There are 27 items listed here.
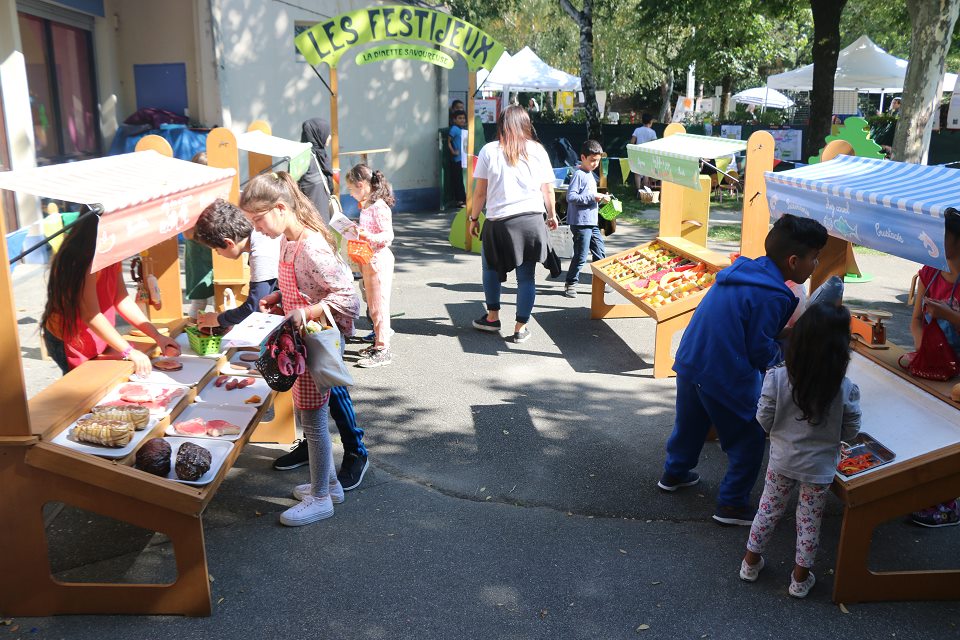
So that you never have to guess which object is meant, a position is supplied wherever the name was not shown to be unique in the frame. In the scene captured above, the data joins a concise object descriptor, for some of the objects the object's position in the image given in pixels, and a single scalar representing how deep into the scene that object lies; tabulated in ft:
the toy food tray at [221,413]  14.82
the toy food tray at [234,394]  15.72
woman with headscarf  27.53
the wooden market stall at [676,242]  20.21
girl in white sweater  11.48
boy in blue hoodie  13.53
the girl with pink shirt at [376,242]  23.20
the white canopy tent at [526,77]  79.77
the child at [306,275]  14.07
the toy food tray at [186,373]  15.34
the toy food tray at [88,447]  11.87
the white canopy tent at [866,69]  83.30
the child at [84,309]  13.41
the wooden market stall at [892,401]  12.12
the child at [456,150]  51.96
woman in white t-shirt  24.03
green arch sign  35.83
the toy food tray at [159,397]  13.79
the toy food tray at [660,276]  21.85
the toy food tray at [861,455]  12.91
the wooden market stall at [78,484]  11.28
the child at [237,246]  16.30
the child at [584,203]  29.68
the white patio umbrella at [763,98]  113.91
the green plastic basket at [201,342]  17.07
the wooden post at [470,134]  38.75
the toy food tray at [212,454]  12.48
